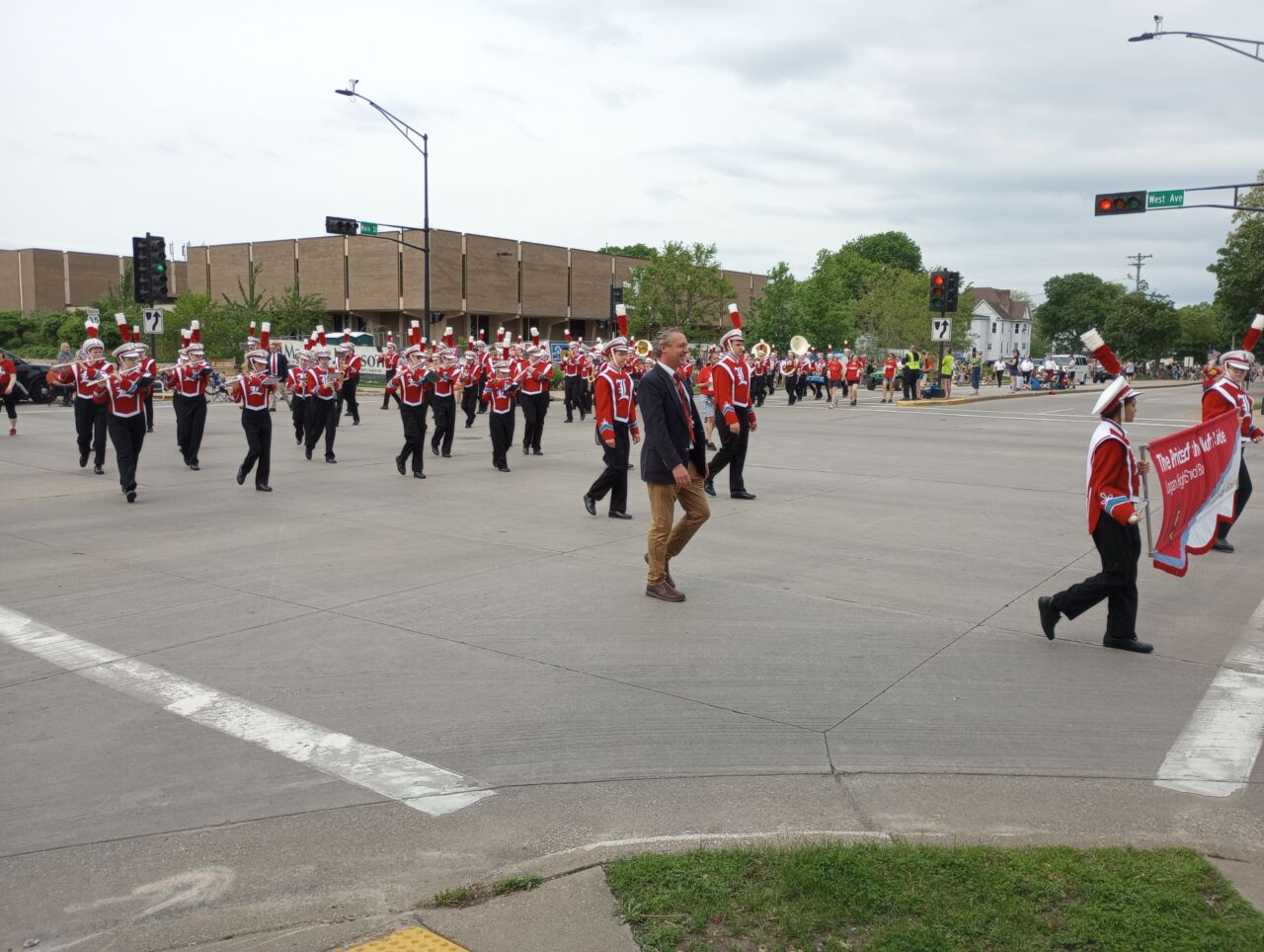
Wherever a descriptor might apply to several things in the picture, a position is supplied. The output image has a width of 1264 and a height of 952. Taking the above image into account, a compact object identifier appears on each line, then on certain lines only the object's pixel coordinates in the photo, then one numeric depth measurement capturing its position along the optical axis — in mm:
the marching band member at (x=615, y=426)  11516
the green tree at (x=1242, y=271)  56281
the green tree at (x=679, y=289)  64062
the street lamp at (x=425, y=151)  30547
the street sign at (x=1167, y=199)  30750
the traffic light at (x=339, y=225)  32719
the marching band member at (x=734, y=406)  12602
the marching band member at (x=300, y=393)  17469
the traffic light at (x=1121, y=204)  31047
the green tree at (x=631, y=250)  119312
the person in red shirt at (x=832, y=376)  35906
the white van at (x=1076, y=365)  71600
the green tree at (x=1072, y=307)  134750
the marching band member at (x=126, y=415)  12539
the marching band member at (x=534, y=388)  17797
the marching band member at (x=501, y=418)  15812
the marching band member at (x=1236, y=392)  9328
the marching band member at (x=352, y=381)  24391
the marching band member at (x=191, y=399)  15289
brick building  64438
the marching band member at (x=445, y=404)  17844
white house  140000
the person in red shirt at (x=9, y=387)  19125
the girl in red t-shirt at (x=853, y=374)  36625
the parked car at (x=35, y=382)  31547
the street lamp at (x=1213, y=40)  22870
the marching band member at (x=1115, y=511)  6434
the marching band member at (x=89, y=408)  15336
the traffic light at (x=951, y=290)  37875
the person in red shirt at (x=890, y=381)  39344
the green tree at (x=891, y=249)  107625
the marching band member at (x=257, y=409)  13406
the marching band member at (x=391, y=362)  30734
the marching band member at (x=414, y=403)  14953
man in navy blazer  7762
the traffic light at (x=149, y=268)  28875
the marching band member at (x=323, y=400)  17084
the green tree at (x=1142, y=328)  96625
